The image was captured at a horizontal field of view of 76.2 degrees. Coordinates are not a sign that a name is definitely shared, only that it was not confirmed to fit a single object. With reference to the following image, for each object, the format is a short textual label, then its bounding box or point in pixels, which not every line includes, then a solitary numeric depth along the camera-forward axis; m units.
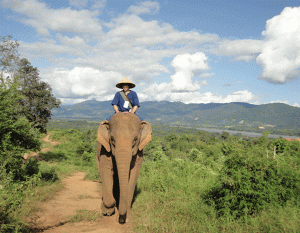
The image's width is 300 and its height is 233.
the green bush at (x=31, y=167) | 7.81
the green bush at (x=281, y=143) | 22.87
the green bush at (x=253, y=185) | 5.09
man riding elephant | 6.47
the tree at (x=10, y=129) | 6.00
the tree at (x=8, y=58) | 12.64
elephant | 4.92
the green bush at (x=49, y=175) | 8.78
